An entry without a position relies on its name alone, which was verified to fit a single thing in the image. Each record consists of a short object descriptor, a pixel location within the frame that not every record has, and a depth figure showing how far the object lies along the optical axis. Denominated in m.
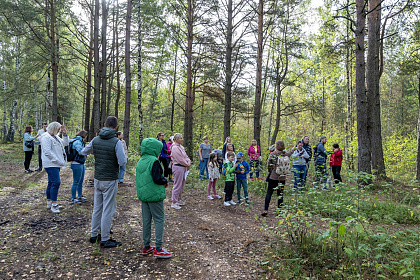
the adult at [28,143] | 9.52
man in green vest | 4.00
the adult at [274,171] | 5.96
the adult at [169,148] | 8.99
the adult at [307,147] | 8.39
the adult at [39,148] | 8.83
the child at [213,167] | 7.44
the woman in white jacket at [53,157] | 4.96
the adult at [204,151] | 9.69
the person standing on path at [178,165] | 6.54
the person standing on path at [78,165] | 5.76
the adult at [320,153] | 8.66
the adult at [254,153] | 9.92
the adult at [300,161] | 7.66
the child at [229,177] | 6.77
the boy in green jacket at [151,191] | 3.67
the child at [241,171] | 6.87
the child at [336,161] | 9.11
